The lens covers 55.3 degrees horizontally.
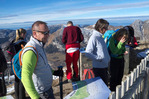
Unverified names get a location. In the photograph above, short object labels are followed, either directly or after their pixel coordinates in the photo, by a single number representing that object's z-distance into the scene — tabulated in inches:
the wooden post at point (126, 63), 227.1
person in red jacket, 207.6
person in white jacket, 122.2
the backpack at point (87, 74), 190.6
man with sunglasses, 68.5
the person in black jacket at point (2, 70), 152.2
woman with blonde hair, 134.1
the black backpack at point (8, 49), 153.5
